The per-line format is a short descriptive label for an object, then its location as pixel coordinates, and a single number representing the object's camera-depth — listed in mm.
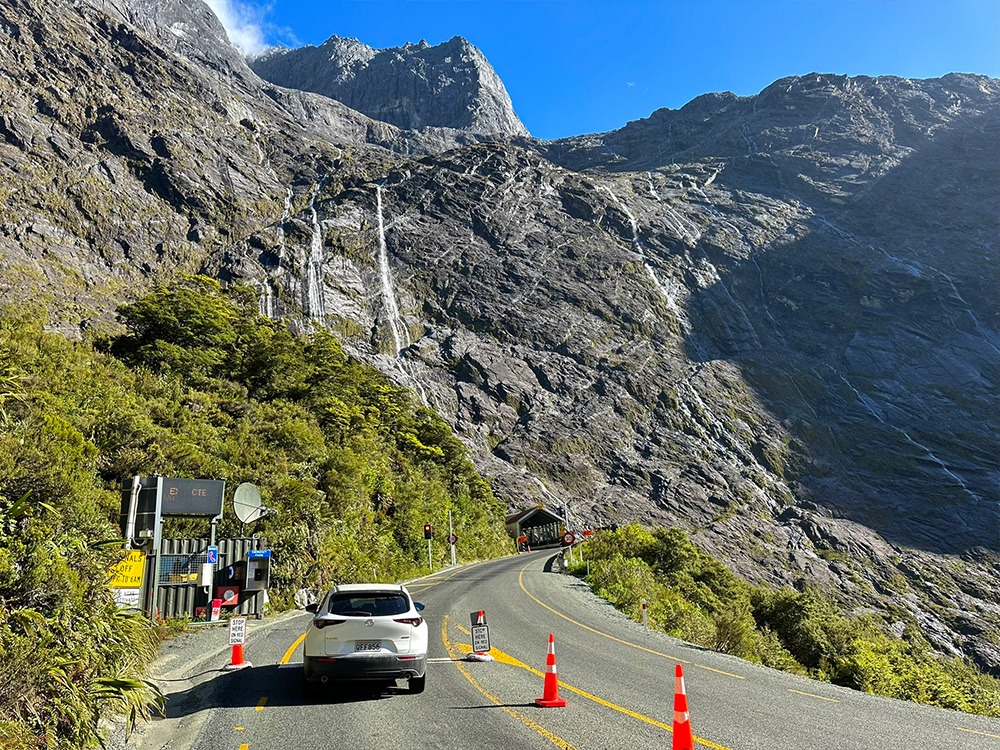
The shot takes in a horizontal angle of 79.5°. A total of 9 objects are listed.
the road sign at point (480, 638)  11715
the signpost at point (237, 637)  11094
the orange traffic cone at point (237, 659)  11055
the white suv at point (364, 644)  8578
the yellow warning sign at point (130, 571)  12962
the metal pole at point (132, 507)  14078
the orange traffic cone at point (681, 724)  5254
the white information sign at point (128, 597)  12891
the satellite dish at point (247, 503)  16750
